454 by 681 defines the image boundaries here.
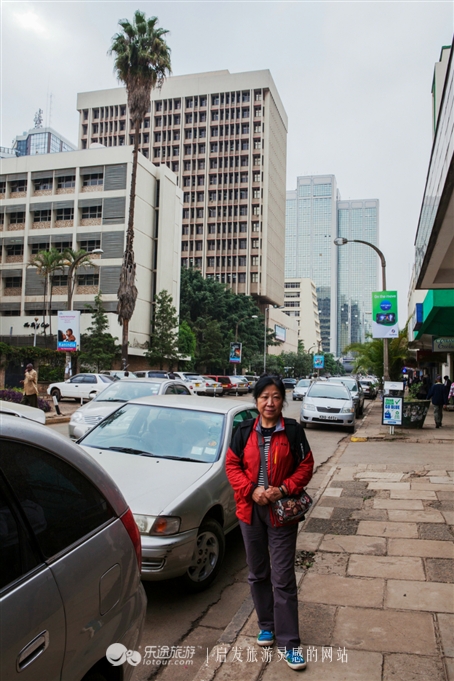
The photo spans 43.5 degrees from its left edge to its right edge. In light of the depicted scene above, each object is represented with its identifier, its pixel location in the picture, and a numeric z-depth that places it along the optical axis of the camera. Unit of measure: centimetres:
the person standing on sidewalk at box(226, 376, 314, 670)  336
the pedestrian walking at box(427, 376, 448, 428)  1745
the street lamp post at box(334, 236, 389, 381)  2066
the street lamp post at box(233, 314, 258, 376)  6582
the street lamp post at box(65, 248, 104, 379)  2927
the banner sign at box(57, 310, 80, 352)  2925
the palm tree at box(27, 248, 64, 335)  4378
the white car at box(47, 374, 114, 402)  2522
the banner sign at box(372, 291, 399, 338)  1945
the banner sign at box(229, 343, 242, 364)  5962
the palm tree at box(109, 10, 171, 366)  3078
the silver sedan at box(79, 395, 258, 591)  422
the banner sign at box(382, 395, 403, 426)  1578
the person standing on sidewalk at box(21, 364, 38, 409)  1650
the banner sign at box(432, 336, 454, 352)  2425
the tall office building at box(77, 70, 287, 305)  9044
